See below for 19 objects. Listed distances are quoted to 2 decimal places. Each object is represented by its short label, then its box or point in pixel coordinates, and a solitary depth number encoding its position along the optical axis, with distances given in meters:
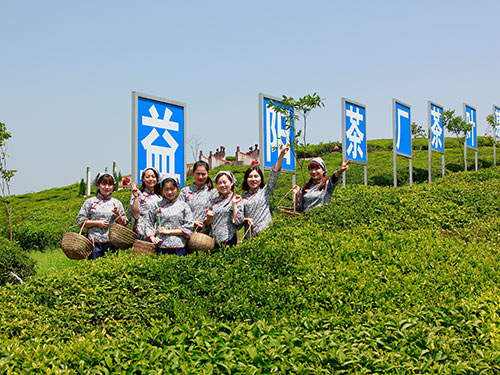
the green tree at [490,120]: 18.22
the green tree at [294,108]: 7.16
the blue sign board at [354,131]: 8.90
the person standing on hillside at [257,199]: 4.91
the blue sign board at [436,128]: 12.52
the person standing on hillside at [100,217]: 5.23
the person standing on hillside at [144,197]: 5.06
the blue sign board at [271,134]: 7.42
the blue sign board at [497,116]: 17.30
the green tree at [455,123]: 14.94
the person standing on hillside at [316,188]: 5.23
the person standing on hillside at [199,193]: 5.11
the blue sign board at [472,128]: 15.00
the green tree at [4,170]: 8.09
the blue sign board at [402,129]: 10.48
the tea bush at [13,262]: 5.55
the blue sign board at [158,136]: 5.95
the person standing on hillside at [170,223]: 4.88
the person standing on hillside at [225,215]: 4.85
